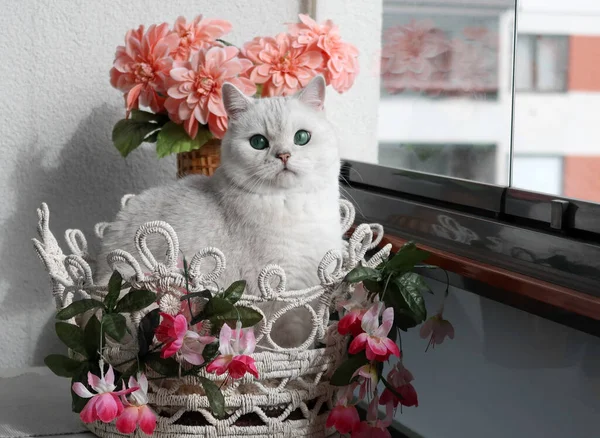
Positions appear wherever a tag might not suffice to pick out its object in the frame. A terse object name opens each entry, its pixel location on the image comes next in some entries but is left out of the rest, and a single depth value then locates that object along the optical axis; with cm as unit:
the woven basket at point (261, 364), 83
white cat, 97
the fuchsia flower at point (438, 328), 92
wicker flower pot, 129
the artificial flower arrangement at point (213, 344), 80
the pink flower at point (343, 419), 86
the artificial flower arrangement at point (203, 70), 117
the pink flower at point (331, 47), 122
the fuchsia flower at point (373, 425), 87
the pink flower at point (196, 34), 123
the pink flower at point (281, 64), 120
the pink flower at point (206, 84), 116
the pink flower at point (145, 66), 122
